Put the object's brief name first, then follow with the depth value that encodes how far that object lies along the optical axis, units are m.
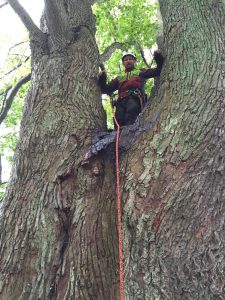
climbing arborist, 4.76
